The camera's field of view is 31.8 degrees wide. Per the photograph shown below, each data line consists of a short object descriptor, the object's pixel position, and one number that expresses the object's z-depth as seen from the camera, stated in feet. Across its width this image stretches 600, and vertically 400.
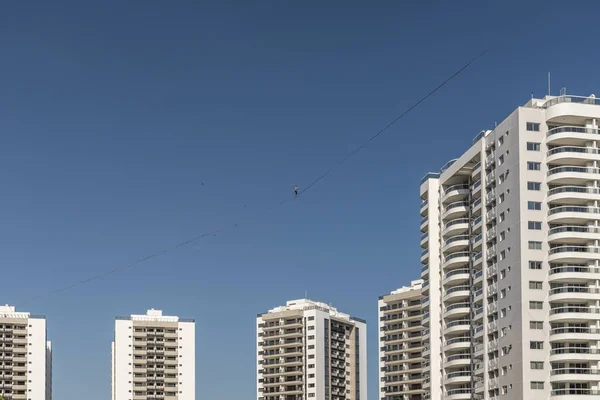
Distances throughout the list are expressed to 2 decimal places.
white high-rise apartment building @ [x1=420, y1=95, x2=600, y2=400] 324.60
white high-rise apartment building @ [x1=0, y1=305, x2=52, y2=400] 618.85
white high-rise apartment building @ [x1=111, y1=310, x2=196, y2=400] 652.07
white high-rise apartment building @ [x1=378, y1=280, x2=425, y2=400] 578.66
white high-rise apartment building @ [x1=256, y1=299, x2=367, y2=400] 627.87
